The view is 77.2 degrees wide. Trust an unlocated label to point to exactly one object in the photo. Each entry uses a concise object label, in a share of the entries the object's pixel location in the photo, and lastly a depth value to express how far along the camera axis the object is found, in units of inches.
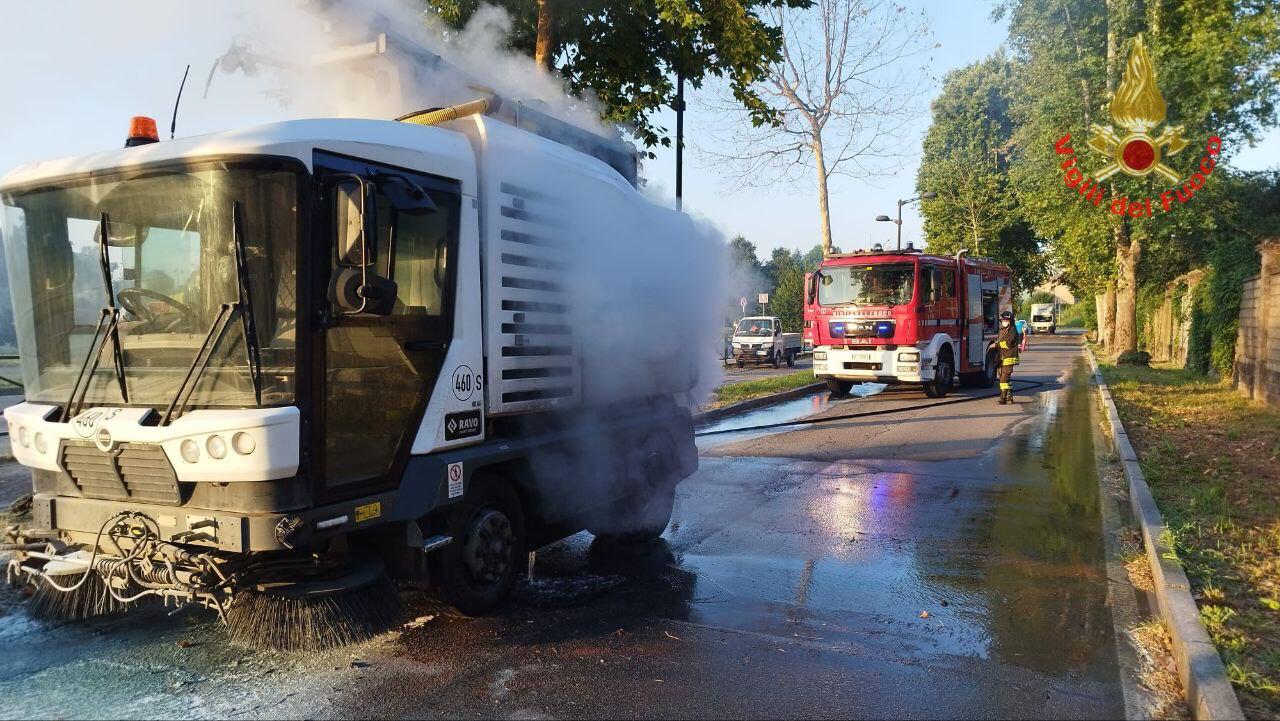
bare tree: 816.3
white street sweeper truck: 139.2
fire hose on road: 490.6
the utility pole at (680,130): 464.1
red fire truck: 629.6
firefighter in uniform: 586.9
